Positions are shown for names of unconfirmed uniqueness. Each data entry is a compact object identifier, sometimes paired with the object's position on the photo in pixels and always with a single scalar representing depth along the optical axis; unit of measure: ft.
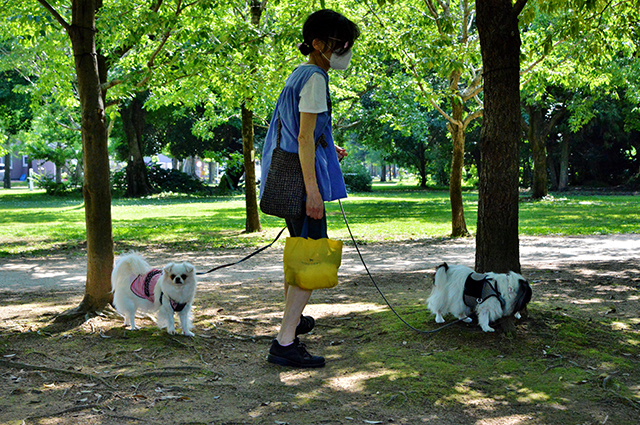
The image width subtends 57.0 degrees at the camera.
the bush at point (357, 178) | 143.02
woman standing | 12.64
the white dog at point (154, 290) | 15.99
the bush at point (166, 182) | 121.70
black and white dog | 14.80
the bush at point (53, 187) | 120.06
